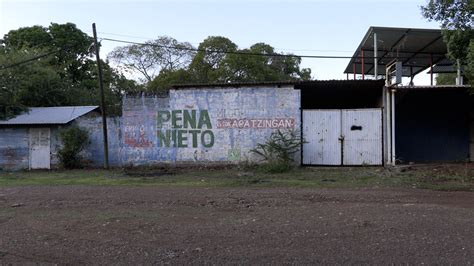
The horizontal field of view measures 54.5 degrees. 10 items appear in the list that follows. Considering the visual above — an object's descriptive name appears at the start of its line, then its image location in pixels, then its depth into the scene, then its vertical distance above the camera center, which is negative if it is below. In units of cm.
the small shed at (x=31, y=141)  2069 -54
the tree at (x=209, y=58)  4056 +622
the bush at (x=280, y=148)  1764 -86
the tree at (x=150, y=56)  4591 +725
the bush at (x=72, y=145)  1959 -71
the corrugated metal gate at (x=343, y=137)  1836 -44
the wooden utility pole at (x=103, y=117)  1897 +47
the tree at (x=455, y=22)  1348 +306
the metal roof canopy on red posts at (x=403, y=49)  1875 +361
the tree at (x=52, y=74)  2359 +378
